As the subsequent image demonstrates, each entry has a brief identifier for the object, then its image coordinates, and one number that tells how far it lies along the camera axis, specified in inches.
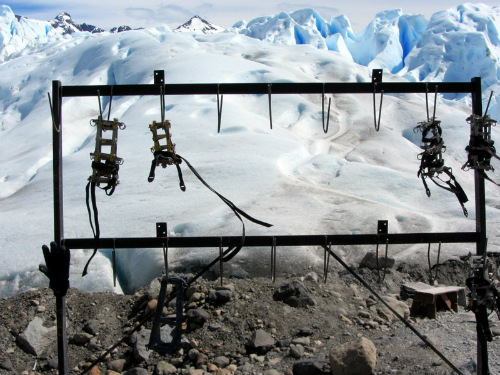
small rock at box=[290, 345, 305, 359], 145.4
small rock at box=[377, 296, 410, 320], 170.2
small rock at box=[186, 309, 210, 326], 162.7
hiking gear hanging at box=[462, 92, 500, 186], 98.5
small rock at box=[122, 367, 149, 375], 143.9
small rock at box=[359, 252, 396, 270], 200.6
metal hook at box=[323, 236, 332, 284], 108.1
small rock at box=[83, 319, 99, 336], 166.4
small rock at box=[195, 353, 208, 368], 148.7
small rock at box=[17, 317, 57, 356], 160.9
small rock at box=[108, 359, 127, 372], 151.8
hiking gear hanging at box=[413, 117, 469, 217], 97.7
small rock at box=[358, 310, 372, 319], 170.1
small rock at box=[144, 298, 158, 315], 165.3
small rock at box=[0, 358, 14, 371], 153.6
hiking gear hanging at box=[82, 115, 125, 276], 94.3
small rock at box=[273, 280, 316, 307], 170.6
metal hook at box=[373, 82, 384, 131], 104.9
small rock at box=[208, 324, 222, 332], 159.8
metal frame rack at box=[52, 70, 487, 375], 102.6
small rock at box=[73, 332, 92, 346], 163.3
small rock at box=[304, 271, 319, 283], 188.9
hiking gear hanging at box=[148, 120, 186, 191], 93.0
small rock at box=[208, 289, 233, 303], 169.2
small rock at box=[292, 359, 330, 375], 135.3
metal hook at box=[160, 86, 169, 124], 98.1
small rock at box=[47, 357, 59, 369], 156.1
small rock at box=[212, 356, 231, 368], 147.5
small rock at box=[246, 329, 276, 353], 151.1
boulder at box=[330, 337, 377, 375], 129.0
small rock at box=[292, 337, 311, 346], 153.2
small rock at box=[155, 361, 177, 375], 146.1
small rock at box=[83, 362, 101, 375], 149.1
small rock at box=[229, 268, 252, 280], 190.5
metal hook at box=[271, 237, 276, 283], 107.5
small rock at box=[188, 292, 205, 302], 172.4
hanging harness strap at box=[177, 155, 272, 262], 102.4
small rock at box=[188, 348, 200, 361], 151.6
